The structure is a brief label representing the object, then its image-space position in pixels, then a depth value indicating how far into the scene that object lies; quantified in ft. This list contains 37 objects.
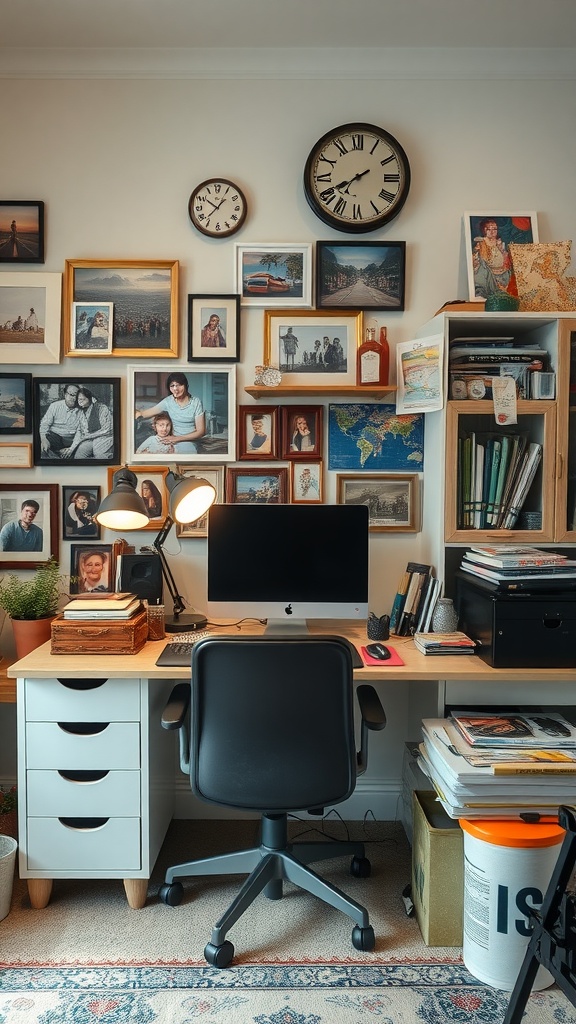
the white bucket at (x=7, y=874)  6.59
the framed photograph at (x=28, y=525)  8.48
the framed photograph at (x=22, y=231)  8.30
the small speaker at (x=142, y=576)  7.88
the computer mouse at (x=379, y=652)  6.84
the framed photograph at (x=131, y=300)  8.30
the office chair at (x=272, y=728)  5.64
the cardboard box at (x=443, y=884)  6.20
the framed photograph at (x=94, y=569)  8.51
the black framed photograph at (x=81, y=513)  8.50
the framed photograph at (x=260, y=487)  8.48
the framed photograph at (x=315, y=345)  8.34
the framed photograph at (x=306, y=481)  8.48
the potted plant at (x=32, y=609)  7.88
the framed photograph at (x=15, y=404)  8.41
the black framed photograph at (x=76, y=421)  8.40
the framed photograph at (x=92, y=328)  8.31
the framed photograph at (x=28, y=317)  8.32
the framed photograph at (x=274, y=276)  8.32
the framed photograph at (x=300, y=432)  8.42
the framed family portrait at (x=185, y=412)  8.39
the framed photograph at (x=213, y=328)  8.32
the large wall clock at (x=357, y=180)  8.20
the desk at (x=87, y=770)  6.64
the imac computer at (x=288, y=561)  7.63
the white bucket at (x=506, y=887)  5.63
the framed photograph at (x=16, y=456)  8.43
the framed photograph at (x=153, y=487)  8.46
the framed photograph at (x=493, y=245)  8.12
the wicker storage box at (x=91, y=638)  7.02
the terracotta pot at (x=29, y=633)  7.86
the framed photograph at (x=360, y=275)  8.32
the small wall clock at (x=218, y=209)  8.27
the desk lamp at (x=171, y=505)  7.13
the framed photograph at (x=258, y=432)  8.45
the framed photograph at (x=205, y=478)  8.44
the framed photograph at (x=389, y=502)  8.45
